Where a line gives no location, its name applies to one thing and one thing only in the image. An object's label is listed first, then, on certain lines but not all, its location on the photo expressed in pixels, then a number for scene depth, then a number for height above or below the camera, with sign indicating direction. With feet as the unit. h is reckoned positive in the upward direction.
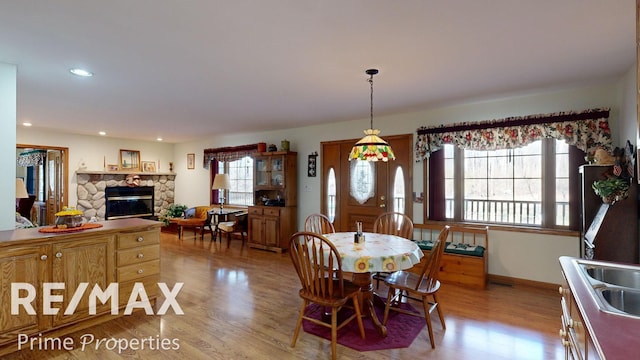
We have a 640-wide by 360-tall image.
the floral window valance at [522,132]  11.18 +1.91
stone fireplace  22.71 -0.50
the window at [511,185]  12.51 -0.25
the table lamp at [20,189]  13.82 -0.43
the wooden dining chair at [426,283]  8.32 -3.01
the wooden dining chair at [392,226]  12.05 -1.92
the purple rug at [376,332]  8.28 -4.38
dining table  8.16 -2.08
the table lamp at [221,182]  22.15 -0.19
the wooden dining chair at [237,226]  20.15 -3.08
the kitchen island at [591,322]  3.21 -1.69
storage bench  12.55 -3.16
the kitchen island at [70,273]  7.77 -2.66
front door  15.92 -0.28
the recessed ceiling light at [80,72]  9.56 +3.35
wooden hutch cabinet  19.01 -1.66
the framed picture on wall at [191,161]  26.61 +1.57
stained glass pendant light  9.58 +0.92
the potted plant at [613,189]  8.71 -0.29
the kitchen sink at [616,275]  5.46 -1.73
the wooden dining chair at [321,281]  7.77 -2.66
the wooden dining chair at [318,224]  12.17 -1.80
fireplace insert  24.08 -1.80
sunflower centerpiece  9.20 -1.18
